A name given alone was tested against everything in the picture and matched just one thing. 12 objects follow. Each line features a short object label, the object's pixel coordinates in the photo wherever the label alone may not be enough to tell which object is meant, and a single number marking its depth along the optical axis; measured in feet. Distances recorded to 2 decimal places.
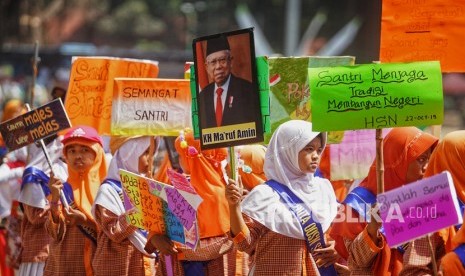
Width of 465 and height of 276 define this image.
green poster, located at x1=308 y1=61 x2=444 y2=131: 42.04
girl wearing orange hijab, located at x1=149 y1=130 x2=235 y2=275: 50.45
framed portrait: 44.33
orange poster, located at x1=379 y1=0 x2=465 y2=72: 48.97
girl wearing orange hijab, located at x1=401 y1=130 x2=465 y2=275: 41.06
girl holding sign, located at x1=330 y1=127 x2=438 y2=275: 45.42
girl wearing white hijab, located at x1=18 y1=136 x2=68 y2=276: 59.38
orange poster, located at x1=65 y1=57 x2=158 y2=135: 61.76
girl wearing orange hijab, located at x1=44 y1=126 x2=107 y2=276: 54.67
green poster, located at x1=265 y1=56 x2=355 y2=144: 54.67
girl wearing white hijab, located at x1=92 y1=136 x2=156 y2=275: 52.39
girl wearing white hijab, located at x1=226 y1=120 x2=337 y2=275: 44.95
